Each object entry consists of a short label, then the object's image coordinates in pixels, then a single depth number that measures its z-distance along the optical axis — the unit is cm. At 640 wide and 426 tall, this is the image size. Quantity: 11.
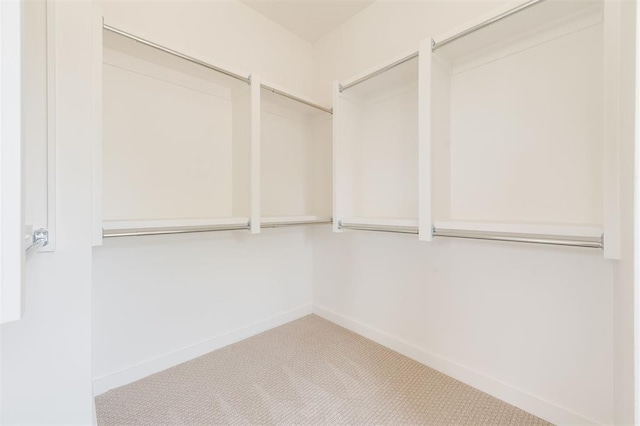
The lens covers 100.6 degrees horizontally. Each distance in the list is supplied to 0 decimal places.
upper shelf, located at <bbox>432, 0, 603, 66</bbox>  106
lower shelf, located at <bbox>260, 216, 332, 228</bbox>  164
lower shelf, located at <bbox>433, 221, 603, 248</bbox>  93
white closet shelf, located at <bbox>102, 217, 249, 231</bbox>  112
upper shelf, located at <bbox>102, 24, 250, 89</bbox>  121
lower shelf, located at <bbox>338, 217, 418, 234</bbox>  140
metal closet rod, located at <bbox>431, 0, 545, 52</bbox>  104
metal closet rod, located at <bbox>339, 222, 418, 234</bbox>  140
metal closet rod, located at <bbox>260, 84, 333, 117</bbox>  172
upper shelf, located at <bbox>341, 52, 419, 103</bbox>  146
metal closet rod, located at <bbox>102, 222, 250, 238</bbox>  112
